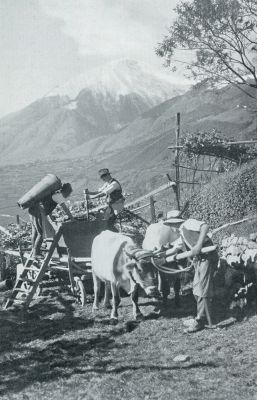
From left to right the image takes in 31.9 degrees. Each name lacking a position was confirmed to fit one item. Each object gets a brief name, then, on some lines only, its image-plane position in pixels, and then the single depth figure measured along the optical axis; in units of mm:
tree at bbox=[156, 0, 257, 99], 19328
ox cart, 11430
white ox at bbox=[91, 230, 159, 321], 9094
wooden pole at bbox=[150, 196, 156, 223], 13238
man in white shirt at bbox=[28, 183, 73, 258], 11656
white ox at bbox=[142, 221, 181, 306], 10414
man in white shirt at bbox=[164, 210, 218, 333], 8430
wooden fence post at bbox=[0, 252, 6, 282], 16316
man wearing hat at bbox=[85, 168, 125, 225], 11734
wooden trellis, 16727
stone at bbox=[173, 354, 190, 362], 7199
